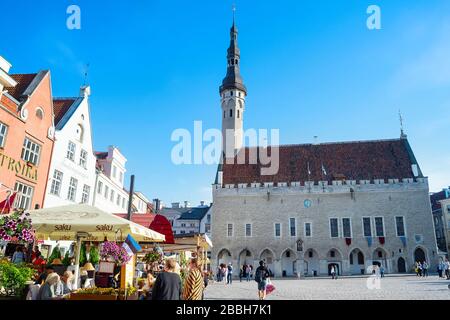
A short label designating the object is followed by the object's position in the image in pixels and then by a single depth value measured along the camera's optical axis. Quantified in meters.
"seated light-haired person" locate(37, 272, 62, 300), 6.43
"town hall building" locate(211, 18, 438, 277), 37.53
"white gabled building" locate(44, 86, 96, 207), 20.58
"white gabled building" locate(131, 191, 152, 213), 41.42
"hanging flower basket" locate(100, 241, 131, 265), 10.16
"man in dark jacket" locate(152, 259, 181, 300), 5.57
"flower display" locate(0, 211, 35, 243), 8.18
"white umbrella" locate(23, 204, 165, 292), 8.42
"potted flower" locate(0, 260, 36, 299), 8.47
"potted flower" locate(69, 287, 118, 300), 7.44
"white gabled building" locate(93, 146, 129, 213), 27.66
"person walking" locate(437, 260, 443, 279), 26.01
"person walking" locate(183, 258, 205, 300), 7.15
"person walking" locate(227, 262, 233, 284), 25.97
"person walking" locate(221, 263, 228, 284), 27.54
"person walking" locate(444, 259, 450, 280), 23.72
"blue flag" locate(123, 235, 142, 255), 7.44
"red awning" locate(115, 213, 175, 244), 15.05
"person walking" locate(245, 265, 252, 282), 30.39
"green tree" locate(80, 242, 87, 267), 16.21
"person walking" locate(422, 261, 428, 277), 29.19
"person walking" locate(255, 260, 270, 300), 12.94
